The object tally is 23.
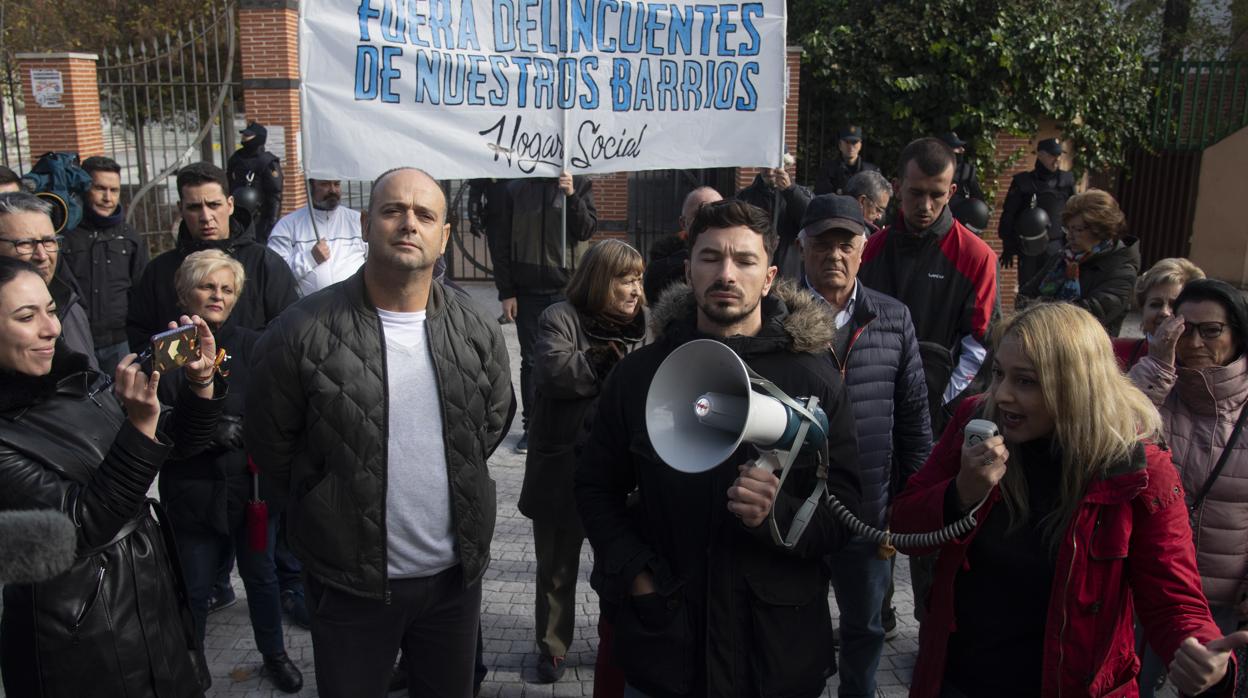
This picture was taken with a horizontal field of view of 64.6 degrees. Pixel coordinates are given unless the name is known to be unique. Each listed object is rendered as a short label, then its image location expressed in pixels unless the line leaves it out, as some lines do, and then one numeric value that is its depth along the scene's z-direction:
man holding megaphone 2.49
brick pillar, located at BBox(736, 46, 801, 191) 12.11
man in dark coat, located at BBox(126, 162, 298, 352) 4.51
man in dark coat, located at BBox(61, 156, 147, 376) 6.06
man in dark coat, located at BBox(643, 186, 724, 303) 4.50
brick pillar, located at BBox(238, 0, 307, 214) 12.32
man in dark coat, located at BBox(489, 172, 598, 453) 7.14
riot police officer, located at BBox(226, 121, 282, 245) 10.39
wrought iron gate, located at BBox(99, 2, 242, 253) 12.62
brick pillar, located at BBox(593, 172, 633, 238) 13.88
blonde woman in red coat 2.32
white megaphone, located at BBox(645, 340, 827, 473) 2.28
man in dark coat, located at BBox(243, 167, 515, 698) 2.82
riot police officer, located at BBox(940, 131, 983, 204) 10.37
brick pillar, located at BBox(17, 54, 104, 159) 12.04
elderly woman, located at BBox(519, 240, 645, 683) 3.81
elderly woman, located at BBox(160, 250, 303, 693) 3.81
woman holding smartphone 2.52
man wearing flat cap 3.54
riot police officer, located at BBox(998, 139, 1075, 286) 10.58
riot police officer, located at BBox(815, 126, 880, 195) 10.32
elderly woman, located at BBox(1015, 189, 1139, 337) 5.17
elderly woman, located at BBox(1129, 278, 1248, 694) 3.13
